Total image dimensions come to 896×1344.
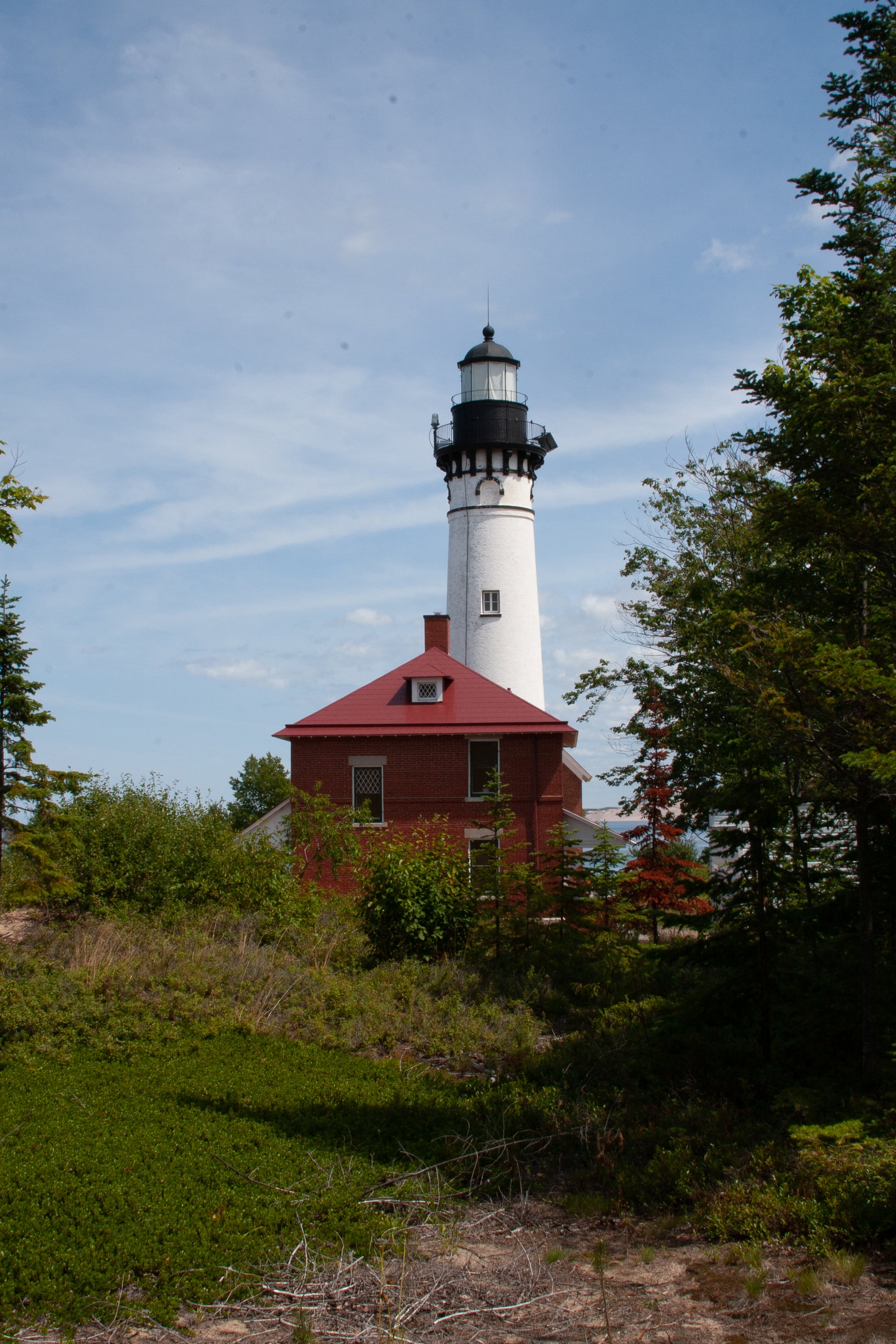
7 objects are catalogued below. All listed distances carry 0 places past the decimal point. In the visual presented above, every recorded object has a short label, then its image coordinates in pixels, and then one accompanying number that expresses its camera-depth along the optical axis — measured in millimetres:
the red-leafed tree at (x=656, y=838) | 19984
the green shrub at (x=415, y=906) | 16453
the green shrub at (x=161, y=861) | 16266
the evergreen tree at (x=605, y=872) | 16938
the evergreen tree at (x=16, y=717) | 13883
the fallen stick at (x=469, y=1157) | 8003
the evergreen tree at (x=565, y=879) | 16922
